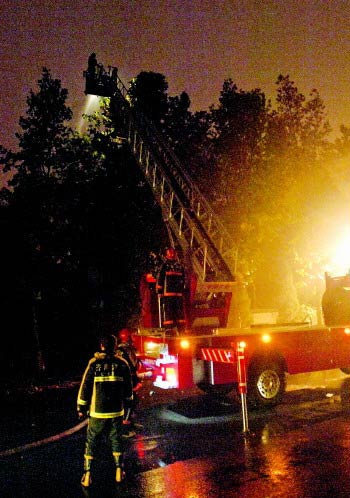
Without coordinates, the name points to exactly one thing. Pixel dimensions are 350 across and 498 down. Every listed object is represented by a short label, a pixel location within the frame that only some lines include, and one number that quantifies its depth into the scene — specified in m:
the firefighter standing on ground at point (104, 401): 5.48
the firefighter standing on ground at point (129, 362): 7.79
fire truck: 9.09
